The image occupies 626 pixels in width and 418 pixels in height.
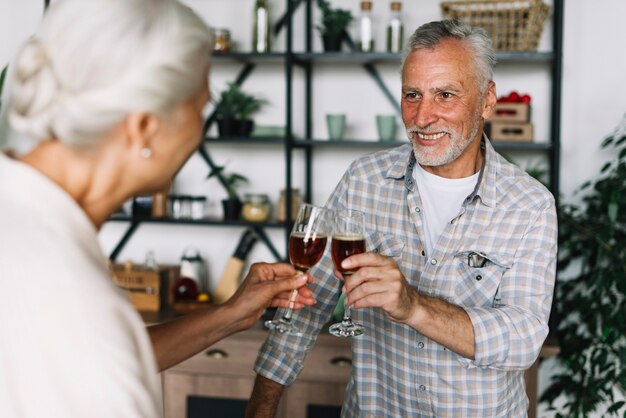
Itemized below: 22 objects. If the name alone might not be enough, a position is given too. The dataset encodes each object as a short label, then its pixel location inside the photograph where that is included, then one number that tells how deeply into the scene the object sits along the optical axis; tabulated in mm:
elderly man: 1858
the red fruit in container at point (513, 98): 3611
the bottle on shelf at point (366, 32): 3748
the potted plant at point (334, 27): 3719
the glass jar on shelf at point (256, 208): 3863
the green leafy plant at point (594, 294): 3281
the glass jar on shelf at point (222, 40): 3842
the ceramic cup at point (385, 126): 3736
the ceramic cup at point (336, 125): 3772
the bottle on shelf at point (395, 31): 3658
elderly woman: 824
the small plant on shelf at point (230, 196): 3910
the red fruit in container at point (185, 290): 3818
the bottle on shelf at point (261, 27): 3783
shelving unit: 3520
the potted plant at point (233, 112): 3854
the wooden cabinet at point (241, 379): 3424
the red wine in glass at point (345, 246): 1569
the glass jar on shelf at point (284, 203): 3850
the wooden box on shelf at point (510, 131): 3594
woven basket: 3492
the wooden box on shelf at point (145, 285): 3848
